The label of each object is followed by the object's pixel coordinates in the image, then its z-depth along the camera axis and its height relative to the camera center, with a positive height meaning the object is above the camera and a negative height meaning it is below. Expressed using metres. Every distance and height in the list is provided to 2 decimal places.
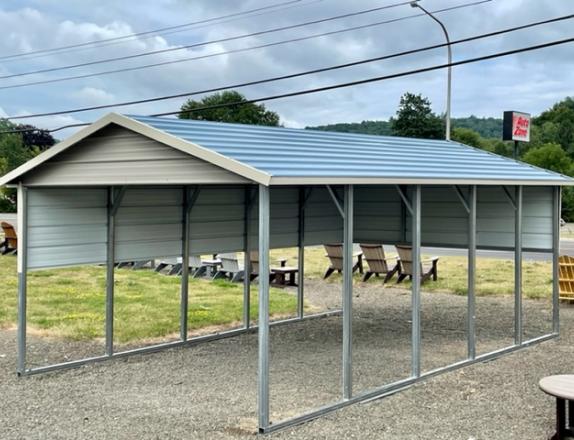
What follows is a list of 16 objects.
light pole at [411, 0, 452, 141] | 23.28 +5.10
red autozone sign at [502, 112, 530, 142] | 30.25 +4.47
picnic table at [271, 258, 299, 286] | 15.42 -1.34
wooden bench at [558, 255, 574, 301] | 12.55 -1.11
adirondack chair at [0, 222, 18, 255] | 20.17 -0.84
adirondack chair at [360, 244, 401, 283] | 15.47 -1.03
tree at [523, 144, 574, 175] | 49.53 +4.63
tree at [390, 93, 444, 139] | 60.38 +9.20
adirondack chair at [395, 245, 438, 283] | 14.86 -1.14
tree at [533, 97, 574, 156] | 64.38 +8.95
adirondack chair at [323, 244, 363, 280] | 16.14 -1.02
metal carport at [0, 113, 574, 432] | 6.11 +0.22
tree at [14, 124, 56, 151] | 63.91 +7.30
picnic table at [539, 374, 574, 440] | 5.41 -1.45
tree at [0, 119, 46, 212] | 51.19 +5.17
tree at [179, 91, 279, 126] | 62.22 +10.01
